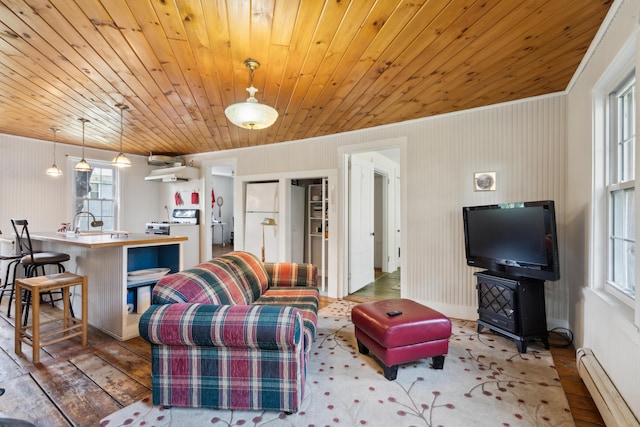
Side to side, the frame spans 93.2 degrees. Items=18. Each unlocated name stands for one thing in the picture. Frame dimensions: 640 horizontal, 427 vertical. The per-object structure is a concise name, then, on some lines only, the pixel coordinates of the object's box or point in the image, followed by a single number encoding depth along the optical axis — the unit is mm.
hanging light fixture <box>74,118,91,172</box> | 4047
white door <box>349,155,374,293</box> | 4691
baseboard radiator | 1582
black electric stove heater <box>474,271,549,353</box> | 2734
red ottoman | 2291
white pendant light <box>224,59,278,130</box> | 2242
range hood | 5797
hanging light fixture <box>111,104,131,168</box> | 3727
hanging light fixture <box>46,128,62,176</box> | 4444
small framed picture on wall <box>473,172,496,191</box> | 3417
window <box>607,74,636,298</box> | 1979
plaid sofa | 1777
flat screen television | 2578
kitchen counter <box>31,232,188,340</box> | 2906
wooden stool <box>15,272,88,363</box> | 2537
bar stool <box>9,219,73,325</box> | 3256
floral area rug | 1837
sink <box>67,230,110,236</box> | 3699
